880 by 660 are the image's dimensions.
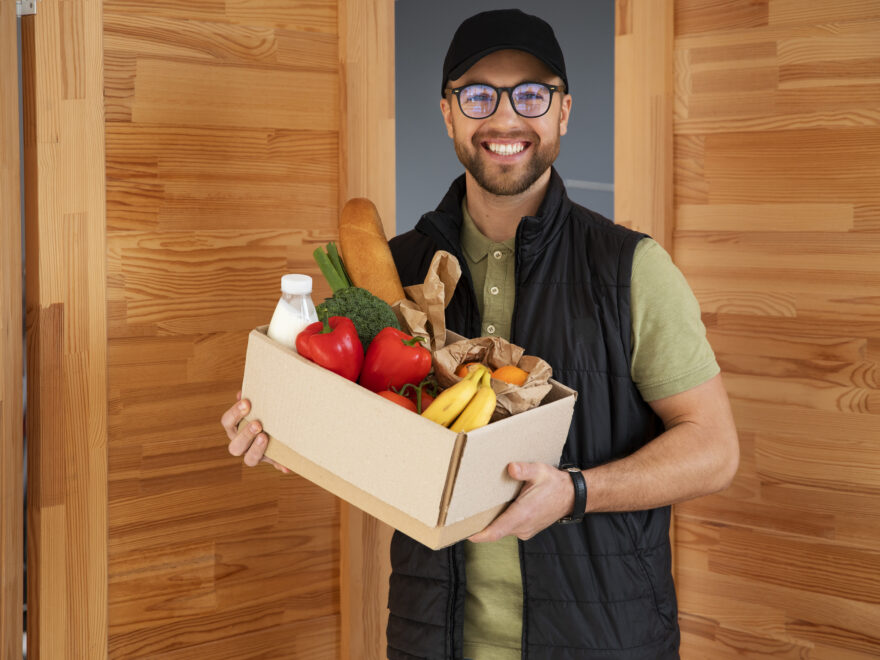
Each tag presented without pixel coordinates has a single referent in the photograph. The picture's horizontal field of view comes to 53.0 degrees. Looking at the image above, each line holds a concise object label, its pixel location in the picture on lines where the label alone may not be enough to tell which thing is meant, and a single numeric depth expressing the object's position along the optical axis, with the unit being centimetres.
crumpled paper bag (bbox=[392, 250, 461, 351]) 127
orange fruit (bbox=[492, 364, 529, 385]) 118
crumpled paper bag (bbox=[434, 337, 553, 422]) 114
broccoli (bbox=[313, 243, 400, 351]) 122
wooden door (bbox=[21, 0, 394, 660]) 168
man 136
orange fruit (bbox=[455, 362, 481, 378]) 119
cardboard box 107
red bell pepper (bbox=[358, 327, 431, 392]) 115
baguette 140
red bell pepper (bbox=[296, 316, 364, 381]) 114
